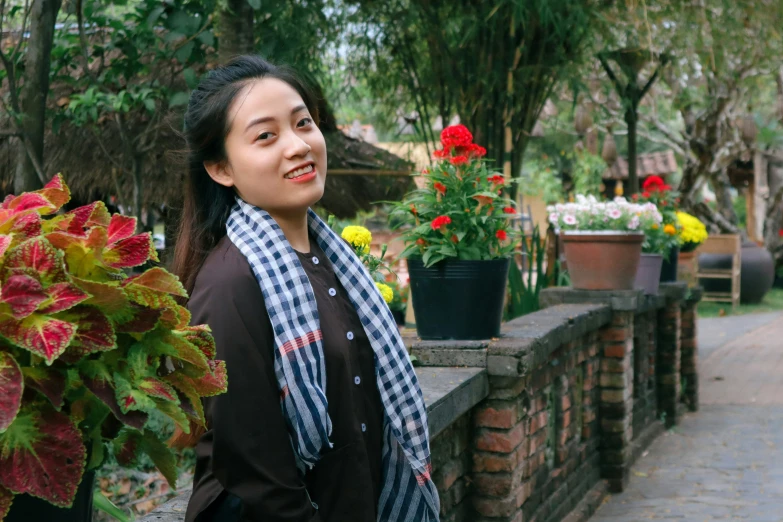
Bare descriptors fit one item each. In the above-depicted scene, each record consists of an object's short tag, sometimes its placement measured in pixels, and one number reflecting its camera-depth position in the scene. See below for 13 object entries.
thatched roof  6.07
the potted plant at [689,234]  8.00
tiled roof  23.97
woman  1.58
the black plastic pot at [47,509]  1.08
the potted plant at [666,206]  7.11
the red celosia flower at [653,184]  7.19
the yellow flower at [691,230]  8.00
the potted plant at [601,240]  5.52
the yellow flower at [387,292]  2.97
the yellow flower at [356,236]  2.96
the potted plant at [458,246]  3.59
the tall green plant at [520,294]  5.68
